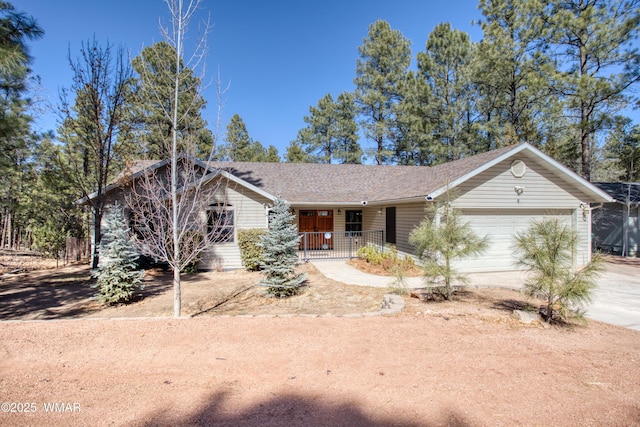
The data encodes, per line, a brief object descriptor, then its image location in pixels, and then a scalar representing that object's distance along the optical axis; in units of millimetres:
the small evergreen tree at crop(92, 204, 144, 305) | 7125
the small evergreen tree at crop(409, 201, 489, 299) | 6453
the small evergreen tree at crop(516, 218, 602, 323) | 5059
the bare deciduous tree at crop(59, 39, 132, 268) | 9383
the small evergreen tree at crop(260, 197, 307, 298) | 7496
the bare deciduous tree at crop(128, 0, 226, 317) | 5891
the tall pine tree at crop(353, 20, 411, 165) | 25484
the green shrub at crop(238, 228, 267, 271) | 11211
